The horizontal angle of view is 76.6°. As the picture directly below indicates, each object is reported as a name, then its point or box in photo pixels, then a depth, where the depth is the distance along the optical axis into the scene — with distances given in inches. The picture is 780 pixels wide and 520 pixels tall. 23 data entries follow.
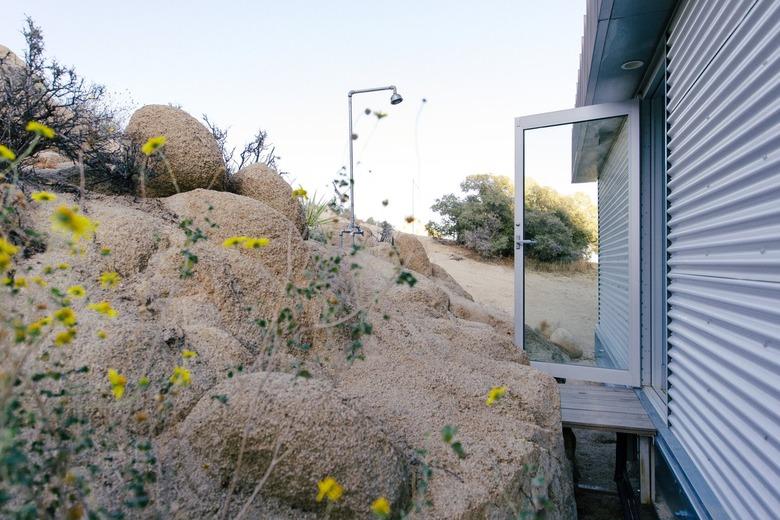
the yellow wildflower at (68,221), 32.1
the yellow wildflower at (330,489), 43.0
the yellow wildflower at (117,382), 46.9
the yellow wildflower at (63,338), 40.7
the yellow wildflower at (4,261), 36.1
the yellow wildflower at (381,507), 38.1
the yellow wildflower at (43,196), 48.0
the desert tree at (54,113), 126.1
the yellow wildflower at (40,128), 44.5
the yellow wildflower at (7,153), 43.7
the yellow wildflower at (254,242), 51.8
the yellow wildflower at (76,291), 52.0
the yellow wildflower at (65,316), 38.9
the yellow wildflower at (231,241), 53.3
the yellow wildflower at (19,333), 39.2
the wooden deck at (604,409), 132.8
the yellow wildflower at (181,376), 52.7
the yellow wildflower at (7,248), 37.7
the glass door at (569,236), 175.6
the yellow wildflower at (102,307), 49.5
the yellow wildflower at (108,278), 56.0
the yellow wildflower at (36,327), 41.7
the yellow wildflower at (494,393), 52.6
